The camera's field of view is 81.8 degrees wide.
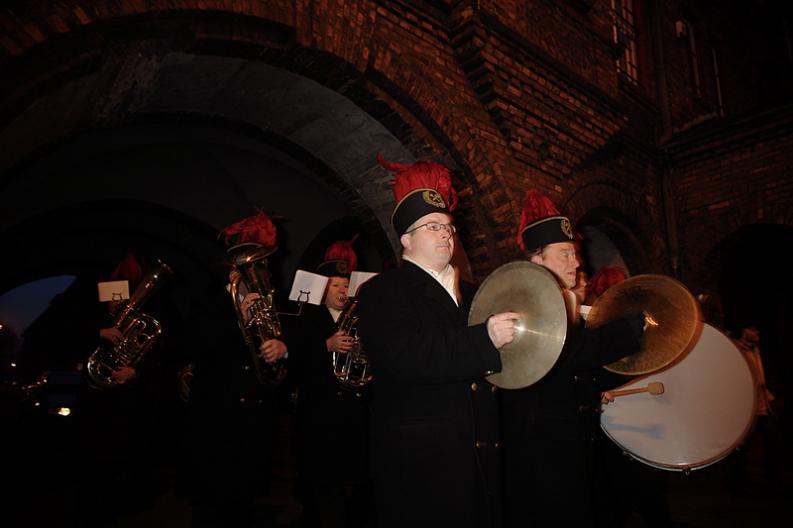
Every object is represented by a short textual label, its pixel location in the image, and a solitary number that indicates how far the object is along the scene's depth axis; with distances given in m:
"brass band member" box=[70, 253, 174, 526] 4.27
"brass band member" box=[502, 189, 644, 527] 2.55
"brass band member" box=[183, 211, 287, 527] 3.26
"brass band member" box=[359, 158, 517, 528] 1.96
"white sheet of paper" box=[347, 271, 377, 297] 4.21
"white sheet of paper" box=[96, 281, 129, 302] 4.63
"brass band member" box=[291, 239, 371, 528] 3.74
